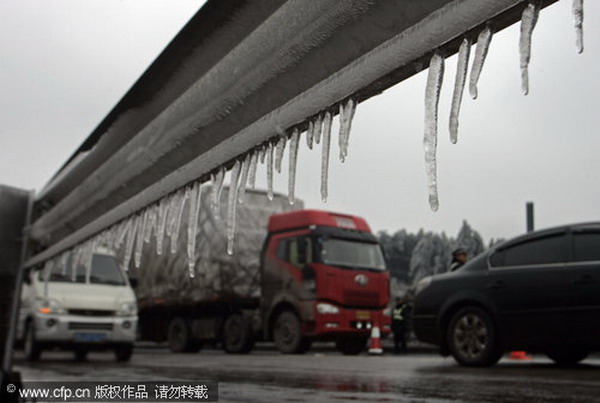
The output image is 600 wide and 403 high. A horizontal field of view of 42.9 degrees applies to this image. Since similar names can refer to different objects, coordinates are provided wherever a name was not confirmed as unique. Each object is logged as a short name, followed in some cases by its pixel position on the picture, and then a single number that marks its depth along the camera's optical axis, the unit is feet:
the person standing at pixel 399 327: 58.08
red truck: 46.01
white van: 34.96
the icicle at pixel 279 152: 5.92
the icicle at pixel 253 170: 6.33
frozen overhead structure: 4.70
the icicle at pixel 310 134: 5.66
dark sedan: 24.81
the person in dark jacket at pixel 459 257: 36.83
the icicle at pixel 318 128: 5.59
